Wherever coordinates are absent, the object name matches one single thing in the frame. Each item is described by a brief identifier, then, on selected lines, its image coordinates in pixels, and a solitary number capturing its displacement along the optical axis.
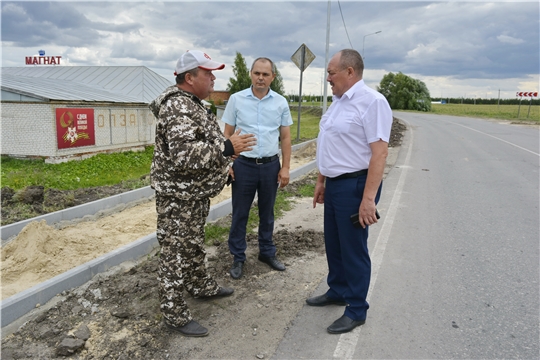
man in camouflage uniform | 2.79
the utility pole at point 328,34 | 17.11
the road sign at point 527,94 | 38.56
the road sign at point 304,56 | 13.64
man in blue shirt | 4.14
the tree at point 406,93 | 65.81
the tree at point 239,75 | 39.50
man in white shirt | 2.97
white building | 11.12
